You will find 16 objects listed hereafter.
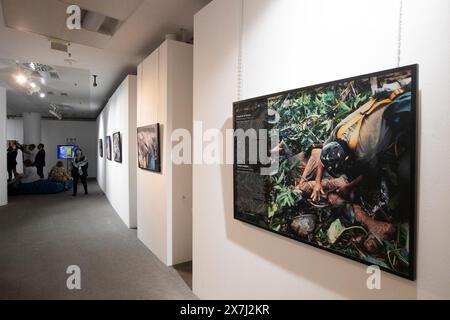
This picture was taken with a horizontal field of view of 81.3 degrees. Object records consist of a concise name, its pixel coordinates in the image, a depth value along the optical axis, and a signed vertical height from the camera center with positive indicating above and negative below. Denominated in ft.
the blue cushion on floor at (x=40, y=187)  28.52 -3.73
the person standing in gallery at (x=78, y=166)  27.32 -1.31
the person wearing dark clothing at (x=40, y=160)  34.96 -0.87
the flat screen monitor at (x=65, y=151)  43.32 +0.42
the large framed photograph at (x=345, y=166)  3.70 -0.23
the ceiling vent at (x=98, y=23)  10.83 +5.69
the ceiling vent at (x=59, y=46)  12.76 +5.39
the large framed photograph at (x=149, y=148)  12.23 +0.28
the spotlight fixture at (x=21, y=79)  19.27 +5.71
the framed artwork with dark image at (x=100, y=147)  32.86 +0.82
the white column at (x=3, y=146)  22.56 +0.67
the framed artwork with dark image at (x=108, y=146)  25.40 +0.69
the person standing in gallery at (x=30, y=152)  33.71 +0.21
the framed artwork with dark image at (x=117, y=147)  19.86 +0.52
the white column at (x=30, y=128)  38.32 +3.78
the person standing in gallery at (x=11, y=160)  31.50 -0.80
